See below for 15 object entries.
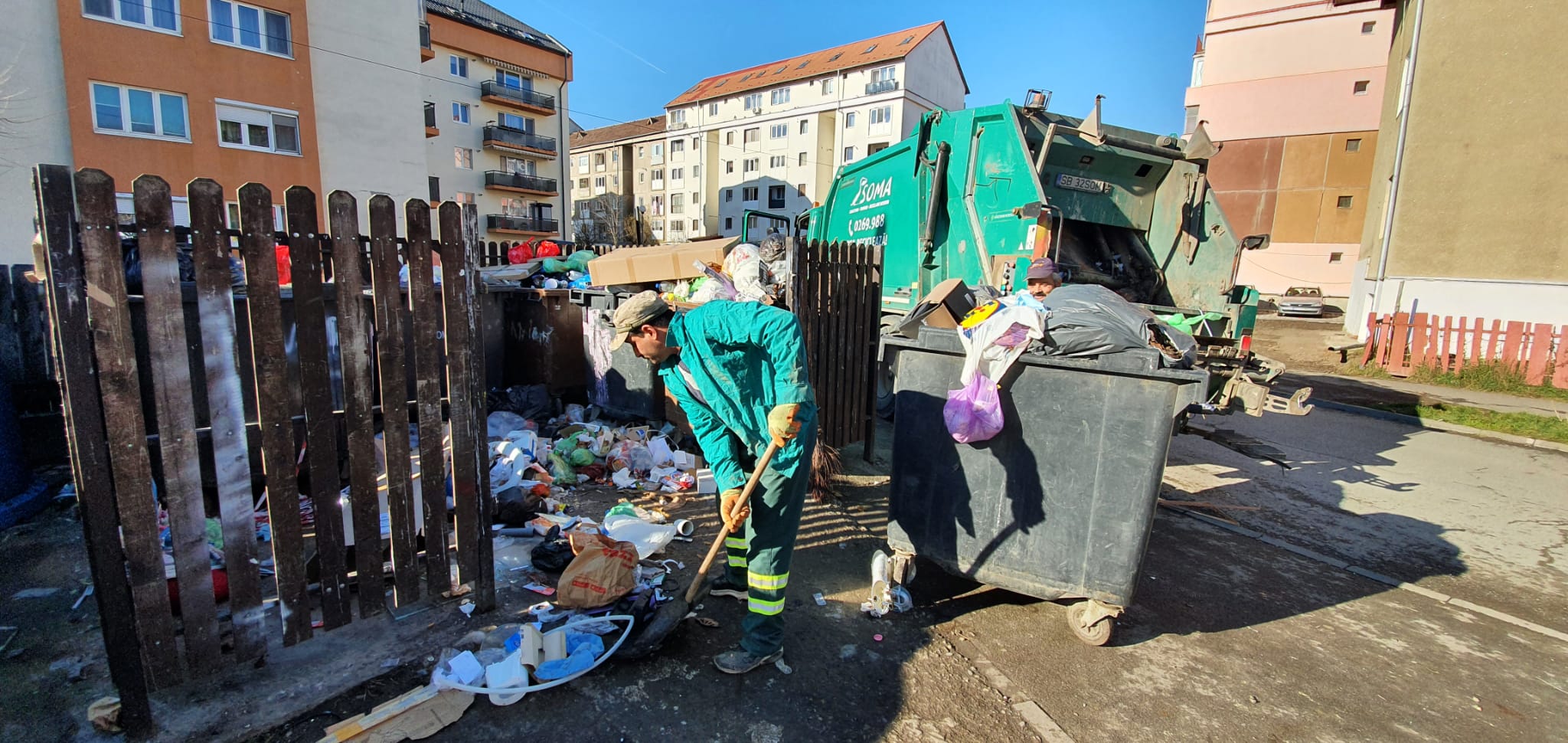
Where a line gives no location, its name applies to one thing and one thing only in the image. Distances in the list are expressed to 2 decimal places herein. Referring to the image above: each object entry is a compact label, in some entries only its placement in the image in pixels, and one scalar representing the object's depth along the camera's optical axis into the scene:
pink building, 24.61
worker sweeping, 2.44
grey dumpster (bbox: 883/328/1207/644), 2.54
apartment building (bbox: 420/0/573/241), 30.91
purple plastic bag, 2.68
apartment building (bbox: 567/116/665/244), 46.75
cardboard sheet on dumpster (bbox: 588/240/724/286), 5.52
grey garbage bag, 2.58
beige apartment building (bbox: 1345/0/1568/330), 11.62
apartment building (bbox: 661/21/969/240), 37.78
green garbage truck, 5.19
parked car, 20.75
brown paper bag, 2.77
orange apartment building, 14.12
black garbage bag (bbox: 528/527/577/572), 3.14
